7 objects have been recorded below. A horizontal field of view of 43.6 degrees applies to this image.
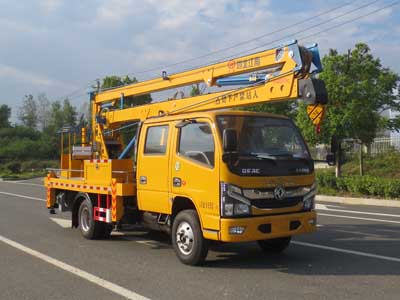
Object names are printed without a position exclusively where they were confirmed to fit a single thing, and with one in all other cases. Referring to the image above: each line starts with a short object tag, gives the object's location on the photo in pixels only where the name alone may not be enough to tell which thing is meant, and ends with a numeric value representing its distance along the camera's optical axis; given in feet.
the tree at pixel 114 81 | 143.84
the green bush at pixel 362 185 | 60.03
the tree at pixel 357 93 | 70.85
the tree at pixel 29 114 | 322.14
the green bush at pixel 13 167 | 171.01
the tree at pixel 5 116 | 289.53
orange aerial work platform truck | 23.07
